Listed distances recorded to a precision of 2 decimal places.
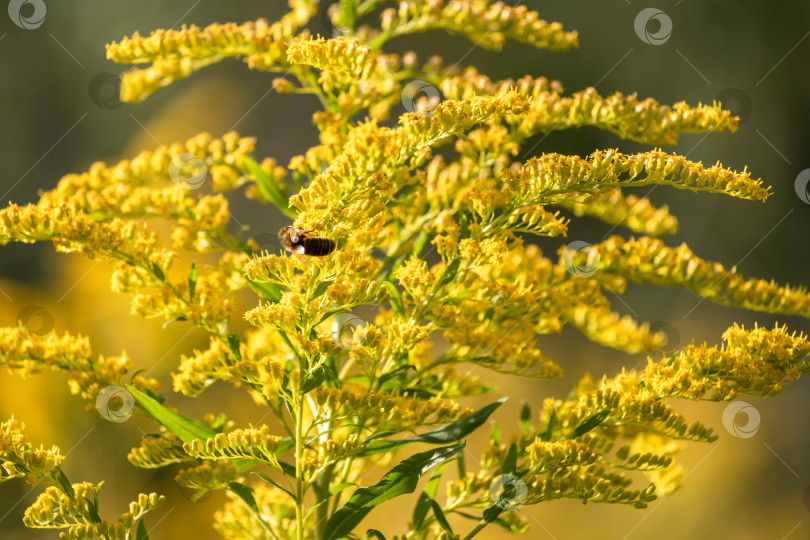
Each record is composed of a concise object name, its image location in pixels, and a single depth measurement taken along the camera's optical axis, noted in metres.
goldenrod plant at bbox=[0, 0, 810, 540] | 0.78
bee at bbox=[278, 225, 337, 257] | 0.77
